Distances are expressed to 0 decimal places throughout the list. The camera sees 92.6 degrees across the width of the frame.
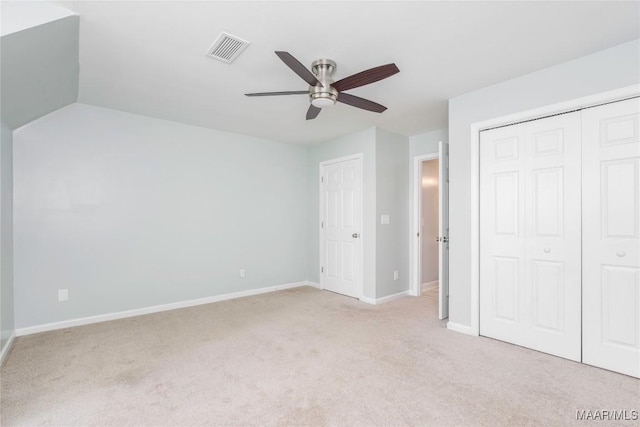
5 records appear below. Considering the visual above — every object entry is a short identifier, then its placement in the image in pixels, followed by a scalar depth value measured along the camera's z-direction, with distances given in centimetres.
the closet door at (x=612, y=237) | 228
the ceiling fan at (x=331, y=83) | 215
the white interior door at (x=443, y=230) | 359
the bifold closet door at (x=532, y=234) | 257
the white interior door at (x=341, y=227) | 461
